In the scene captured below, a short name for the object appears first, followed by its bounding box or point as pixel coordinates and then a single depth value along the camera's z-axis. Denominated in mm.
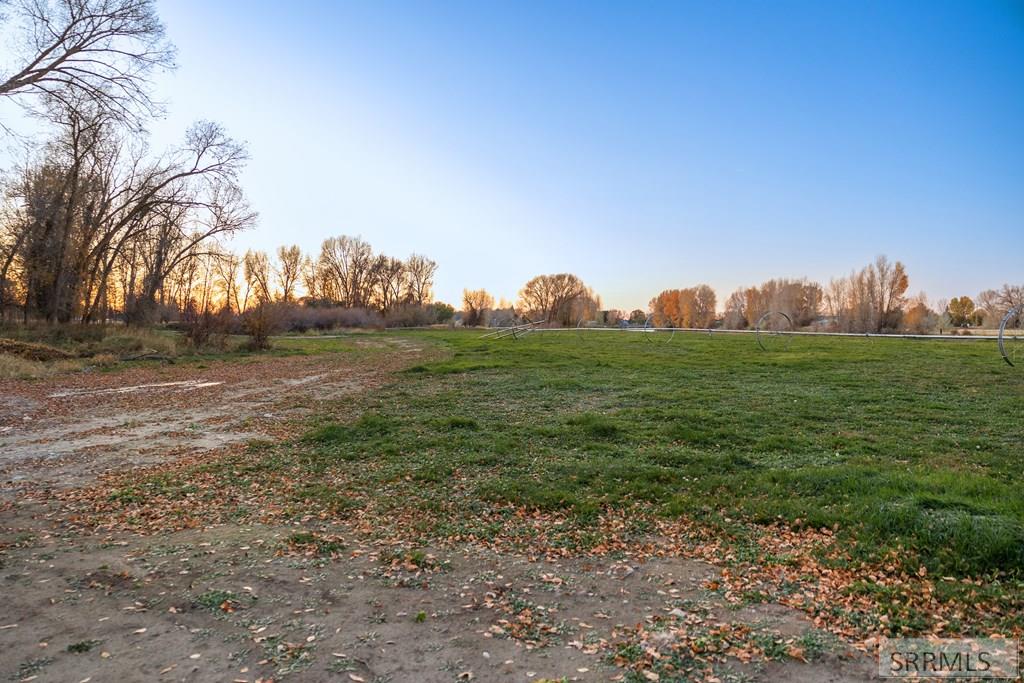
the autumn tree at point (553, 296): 83000
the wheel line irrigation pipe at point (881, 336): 29562
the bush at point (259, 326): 31391
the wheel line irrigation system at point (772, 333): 19500
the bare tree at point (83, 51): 16500
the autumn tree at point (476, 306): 77500
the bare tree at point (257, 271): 77062
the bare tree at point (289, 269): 79688
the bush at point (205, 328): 28750
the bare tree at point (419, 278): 88938
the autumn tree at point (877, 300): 53469
